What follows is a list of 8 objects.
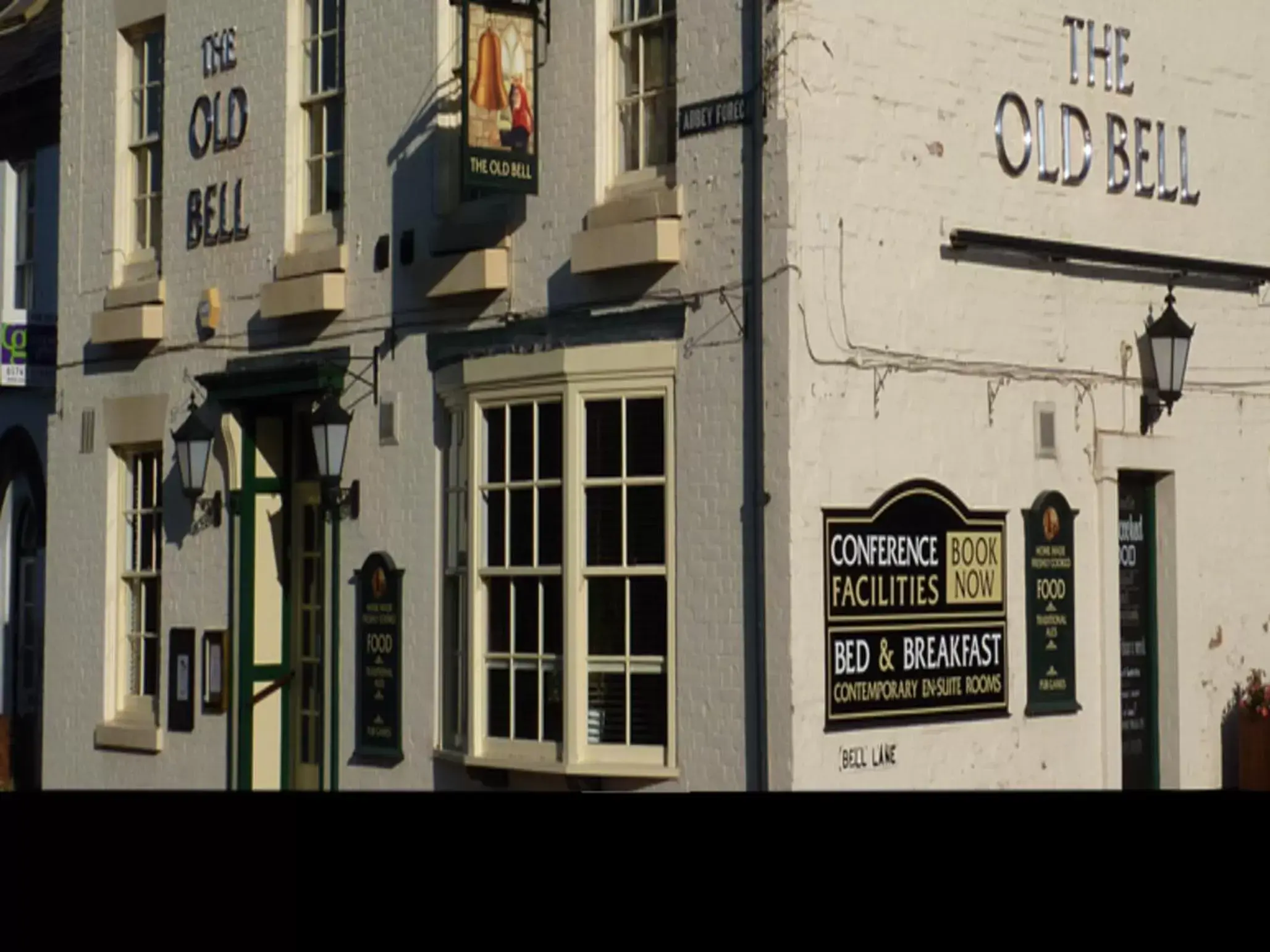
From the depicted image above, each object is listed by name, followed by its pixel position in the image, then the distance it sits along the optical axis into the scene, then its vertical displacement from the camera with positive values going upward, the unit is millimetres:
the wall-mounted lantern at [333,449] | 12688 +976
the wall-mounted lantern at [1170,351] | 11758 +1474
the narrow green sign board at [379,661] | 12219 -395
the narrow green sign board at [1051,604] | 10984 -50
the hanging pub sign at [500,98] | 10828 +2817
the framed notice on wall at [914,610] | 9953 -77
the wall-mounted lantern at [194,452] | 14094 +1071
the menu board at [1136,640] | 11883 -281
